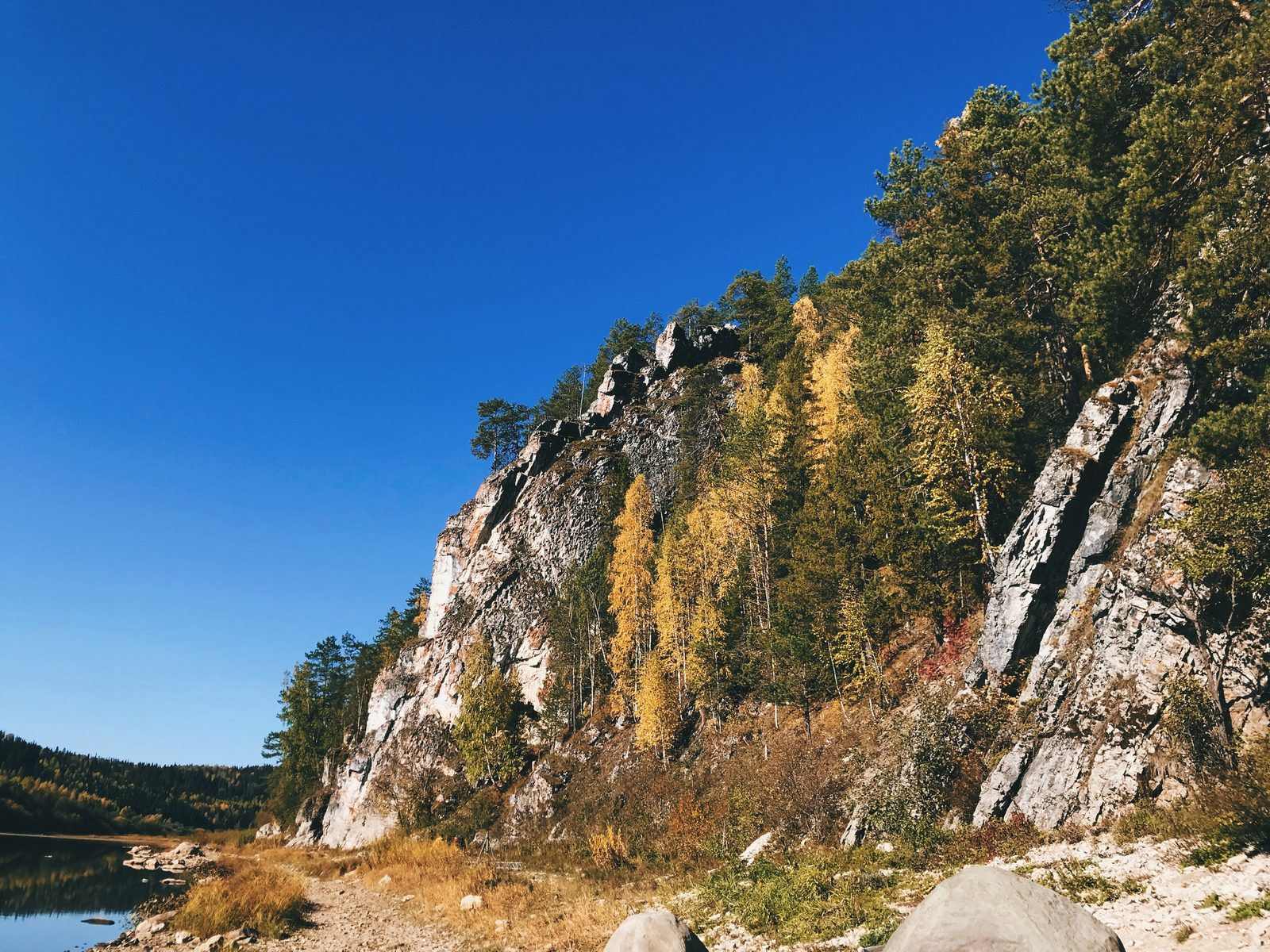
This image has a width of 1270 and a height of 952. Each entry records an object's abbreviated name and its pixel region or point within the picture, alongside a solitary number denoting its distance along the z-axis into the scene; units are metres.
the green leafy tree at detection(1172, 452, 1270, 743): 14.41
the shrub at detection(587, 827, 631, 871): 30.70
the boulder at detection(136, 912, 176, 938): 20.66
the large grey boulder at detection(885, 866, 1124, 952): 6.66
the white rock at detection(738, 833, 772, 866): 23.08
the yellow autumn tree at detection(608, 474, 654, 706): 50.03
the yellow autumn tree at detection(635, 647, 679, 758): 39.84
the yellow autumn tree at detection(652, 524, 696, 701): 43.00
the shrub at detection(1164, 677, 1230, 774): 14.38
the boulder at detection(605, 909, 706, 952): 9.88
